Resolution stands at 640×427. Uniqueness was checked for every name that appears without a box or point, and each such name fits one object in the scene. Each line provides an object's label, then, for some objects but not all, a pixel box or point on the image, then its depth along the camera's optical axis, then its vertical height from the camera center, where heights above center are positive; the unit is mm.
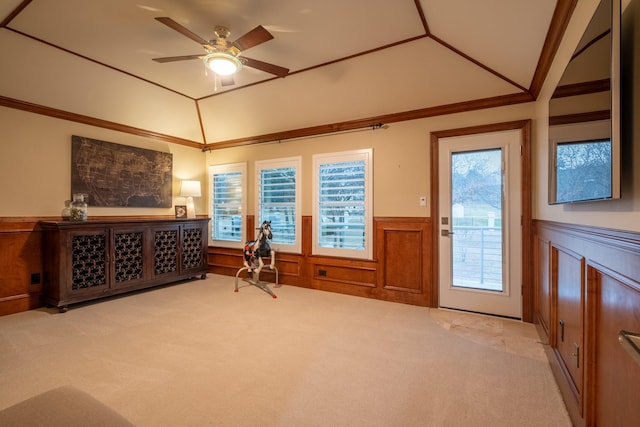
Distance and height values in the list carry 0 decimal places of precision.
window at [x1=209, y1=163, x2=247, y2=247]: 5223 +217
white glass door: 3246 -97
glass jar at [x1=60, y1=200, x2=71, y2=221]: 3695 +20
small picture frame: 5121 +63
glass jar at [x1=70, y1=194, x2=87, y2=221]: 3686 +83
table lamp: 4984 +399
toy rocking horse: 4426 -551
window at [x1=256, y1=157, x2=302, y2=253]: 4672 +249
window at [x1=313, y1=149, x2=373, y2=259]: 4082 +155
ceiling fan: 2398 +1446
